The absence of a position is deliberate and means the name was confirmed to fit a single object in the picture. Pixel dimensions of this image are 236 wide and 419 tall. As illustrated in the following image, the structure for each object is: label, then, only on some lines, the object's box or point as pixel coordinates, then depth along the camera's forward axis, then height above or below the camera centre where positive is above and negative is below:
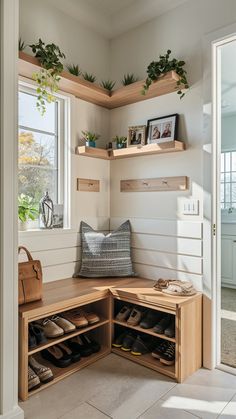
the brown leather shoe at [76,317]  2.18 -0.76
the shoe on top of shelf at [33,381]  1.85 -1.02
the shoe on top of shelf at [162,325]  2.15 -0.80
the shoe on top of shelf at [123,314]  2.39 -0.79
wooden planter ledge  2.15 +0.98
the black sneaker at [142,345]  2.28 -1.00
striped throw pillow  2.55 -0.36
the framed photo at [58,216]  2.52 -0.04
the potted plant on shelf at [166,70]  2.29 +1.06
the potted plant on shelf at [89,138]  2.63 +0.63
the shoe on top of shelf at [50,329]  2.02 -0.78
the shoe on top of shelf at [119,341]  2.40 -1.01
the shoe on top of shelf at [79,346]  2.25 -1.00
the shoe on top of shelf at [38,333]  1.95 -0.77
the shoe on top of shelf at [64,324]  2.09 -0.77
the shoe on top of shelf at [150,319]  2.24 -0.79
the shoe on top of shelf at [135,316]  2.29 -0.79
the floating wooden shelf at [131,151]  2.32 +0.50
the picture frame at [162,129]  2.41 +0.66
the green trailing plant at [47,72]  2.15 +1.00
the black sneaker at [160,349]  2.19 -0.98
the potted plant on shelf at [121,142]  2.74 +0.62
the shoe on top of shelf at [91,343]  2.32 -1.00
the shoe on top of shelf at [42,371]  1.93 -1.00
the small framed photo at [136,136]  2.59 +0.64
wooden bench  1.86 -0.70
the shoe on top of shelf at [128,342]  2.34 -0.99
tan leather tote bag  1.93 -0.44
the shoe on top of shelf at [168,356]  2.12 -0.99
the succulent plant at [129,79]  2.68 +1.16
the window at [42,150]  2.36 +0.49
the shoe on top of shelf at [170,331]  2.08 -0.81
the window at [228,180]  4.77 +0.50
